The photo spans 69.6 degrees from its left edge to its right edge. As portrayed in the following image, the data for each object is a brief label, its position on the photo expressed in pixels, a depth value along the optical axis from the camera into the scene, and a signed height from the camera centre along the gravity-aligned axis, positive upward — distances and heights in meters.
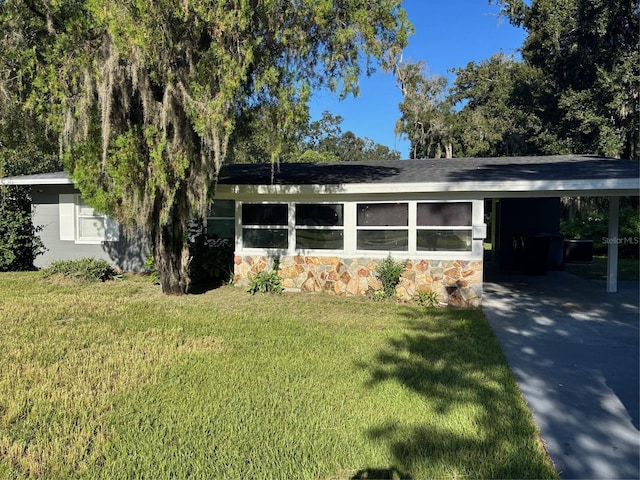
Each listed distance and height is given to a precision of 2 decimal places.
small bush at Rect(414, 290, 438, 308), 8.45 -1.27
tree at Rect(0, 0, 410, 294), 6.84 +2.44
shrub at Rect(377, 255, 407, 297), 8.76 -0.84
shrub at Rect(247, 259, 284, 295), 9.30 -1.12
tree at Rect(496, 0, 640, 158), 17.77 +6.95
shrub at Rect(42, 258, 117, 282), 10.62 -0.99
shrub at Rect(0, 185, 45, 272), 11.64 -0.13
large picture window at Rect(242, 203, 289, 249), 9.62 +0.08
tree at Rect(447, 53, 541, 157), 24.02 +7.13
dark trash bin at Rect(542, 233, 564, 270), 13.03 -0.65
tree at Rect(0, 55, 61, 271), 7.60 +1.68
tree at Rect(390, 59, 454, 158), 29.12 +7.28
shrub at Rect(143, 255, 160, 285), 10.17 -0.96
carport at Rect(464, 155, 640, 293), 7.75 +0.78
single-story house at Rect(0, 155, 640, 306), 8.37 +0.29
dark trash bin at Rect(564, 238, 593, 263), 14.89 -0.63
